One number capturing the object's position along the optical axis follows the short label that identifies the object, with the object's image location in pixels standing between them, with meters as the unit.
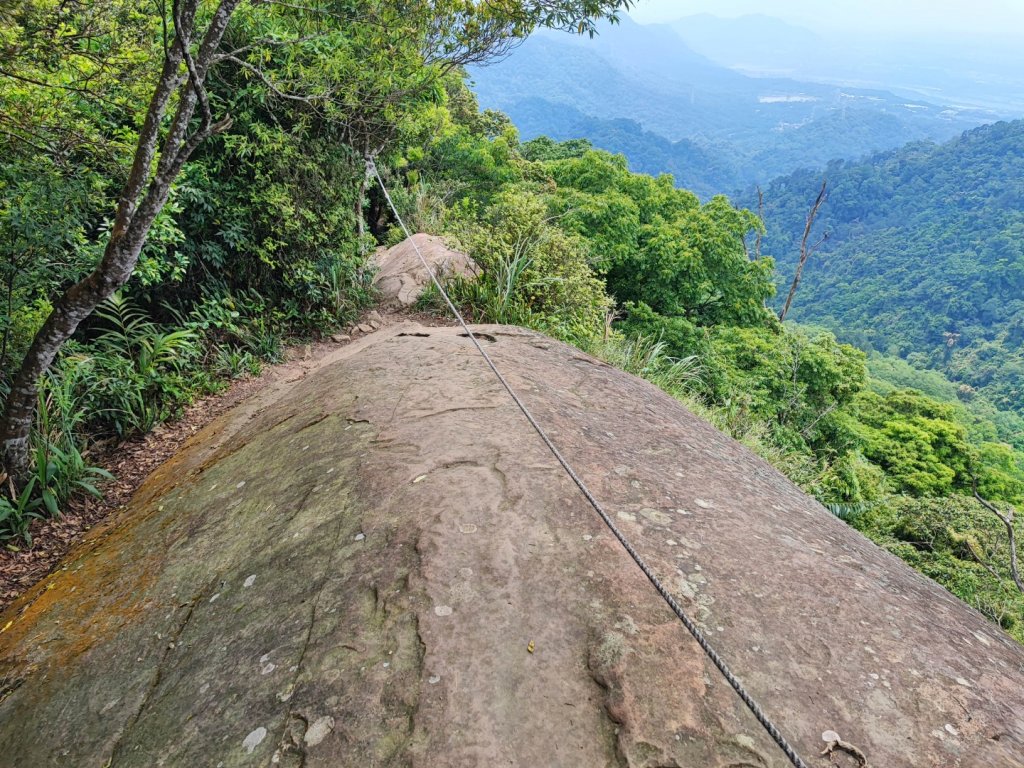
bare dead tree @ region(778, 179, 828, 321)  26.05
